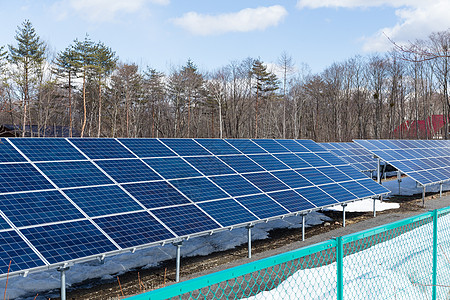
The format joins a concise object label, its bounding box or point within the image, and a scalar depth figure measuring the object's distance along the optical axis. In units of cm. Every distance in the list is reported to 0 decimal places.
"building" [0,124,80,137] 4553
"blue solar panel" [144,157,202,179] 1200
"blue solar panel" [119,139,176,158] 1278
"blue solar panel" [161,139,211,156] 1395
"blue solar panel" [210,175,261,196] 1248
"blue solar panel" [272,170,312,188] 1460
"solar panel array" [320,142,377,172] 2616
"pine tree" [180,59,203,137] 5878
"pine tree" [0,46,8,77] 4708
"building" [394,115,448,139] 7200
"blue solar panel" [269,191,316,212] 1279
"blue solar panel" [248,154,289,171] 1540
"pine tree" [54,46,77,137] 4947
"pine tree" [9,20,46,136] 4638
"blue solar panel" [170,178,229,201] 1136
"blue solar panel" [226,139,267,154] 1620
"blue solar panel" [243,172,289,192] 1356
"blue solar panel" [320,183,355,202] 1480
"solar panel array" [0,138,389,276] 788
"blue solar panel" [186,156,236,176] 1314
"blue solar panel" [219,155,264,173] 1428
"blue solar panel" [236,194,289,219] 1178
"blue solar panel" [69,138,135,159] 1164
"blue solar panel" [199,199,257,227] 1069
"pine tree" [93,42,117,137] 5139
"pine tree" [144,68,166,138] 6022
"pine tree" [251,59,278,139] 6159
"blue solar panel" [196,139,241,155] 1502
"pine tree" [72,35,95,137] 4903
